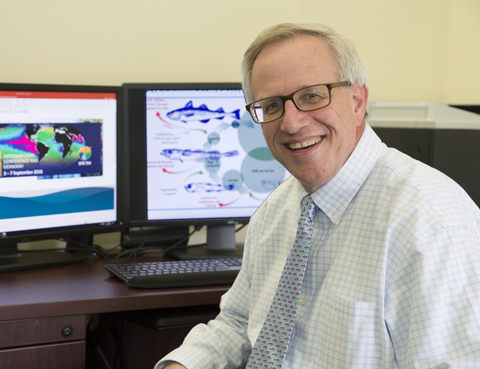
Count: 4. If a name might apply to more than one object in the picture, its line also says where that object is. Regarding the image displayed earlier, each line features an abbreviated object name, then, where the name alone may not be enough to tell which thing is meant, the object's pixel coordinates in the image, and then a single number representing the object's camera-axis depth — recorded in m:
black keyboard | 1.31
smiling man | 0.79
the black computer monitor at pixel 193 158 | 1.62
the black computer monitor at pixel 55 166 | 1.46
